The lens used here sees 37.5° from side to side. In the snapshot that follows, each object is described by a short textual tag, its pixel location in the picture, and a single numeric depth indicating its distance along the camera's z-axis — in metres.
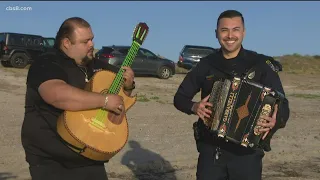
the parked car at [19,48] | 22.75
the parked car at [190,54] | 26.64
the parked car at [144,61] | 22.20
